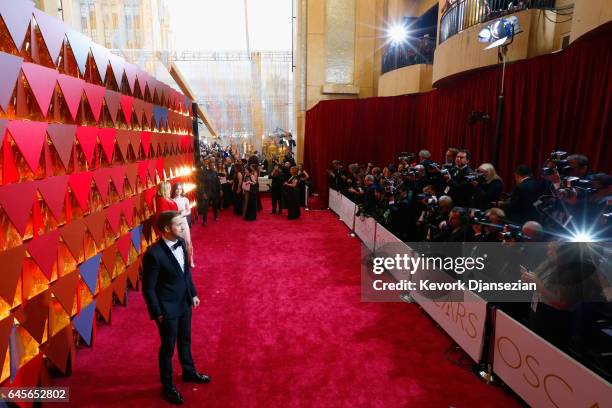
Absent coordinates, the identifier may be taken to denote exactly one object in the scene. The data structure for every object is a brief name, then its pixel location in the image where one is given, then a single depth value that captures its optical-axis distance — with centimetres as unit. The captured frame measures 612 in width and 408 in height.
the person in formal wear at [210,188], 852
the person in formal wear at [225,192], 1061
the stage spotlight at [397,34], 1126
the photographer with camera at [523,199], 416
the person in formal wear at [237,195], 982
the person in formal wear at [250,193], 909
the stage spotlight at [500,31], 523
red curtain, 449
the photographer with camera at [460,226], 386
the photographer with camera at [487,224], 345
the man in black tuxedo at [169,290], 268
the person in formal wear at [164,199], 529
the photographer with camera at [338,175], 964
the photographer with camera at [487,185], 461
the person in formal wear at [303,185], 1003
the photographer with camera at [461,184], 505
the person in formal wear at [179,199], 562
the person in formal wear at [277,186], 1012
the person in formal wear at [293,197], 941
